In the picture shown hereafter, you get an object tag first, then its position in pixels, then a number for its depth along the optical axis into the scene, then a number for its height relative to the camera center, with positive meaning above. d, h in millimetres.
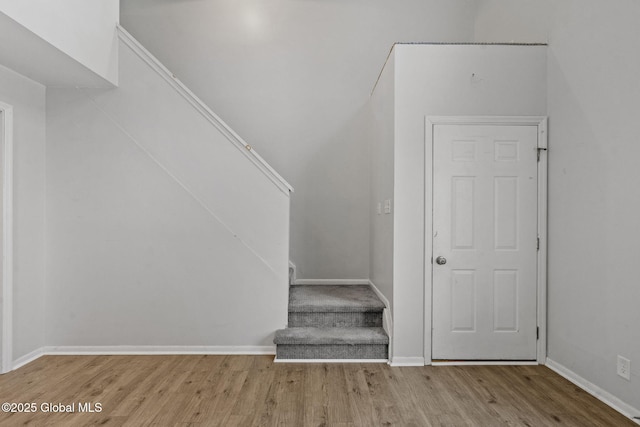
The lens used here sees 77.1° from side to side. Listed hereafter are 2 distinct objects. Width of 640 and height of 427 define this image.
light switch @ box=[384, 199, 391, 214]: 3582 +33
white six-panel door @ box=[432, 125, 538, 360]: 3369 -268
